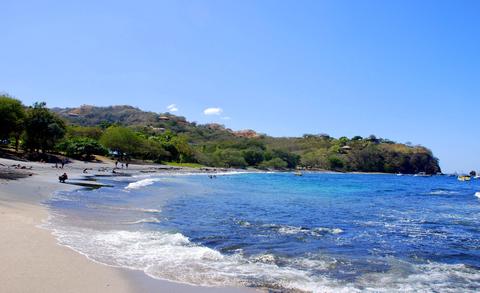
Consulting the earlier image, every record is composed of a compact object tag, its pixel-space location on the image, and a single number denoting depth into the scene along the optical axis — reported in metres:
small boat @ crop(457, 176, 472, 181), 169.79
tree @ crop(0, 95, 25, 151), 62.97
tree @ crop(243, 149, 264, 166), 184.79
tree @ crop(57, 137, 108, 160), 84.69
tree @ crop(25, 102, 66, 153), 70.19
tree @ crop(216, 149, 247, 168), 167.38
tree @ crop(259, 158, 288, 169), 185.38
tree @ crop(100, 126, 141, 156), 106.38
